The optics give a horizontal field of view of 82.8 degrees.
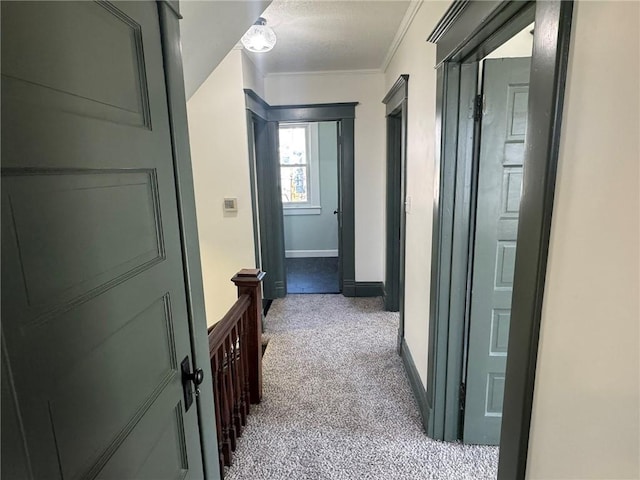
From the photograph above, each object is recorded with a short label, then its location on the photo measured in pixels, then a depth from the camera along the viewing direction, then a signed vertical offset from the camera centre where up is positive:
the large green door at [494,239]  1.62 -0.30
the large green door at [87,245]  0.51 -0.11
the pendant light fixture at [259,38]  2.36 +0.93
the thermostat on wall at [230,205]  3.21 -0.19
